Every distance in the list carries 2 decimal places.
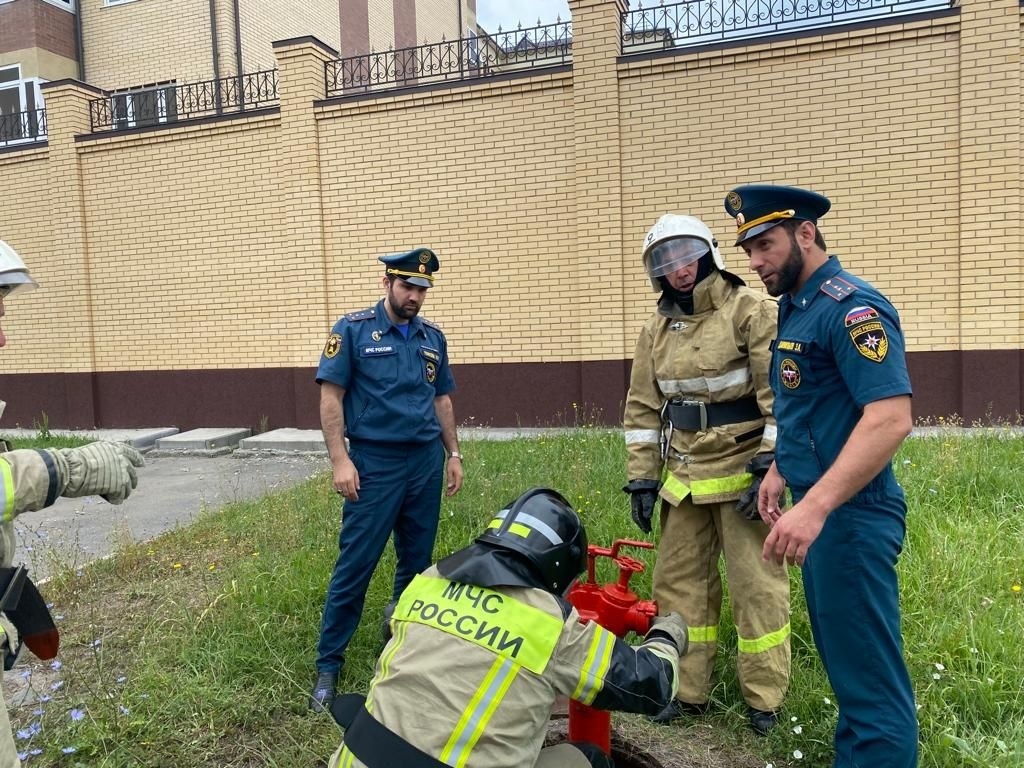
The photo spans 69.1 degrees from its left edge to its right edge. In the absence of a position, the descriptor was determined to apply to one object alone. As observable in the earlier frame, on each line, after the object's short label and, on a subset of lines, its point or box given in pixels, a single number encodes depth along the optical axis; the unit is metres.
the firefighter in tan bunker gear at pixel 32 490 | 1.83
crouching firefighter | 1.68
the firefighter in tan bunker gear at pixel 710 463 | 2.91
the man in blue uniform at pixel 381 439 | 3.30
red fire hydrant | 2.21
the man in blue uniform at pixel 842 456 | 2.01
